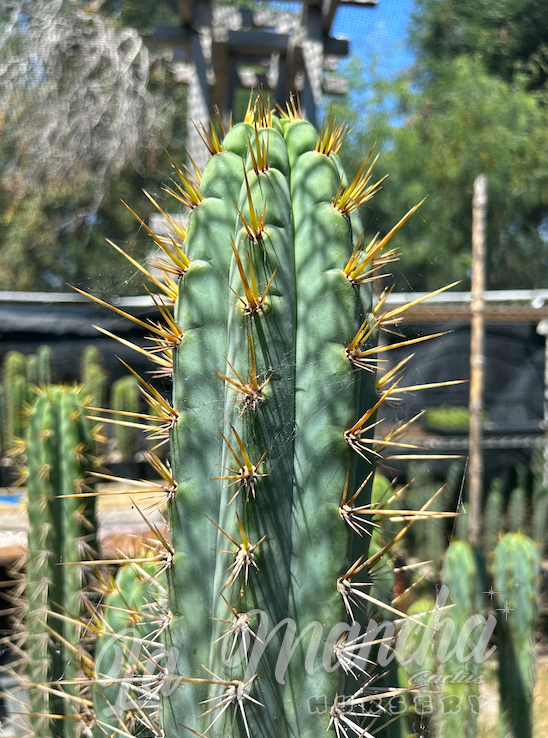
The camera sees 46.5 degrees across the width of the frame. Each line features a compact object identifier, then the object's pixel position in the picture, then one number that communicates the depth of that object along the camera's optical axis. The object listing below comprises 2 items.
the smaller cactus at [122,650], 1.42
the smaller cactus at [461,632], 2.48
